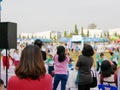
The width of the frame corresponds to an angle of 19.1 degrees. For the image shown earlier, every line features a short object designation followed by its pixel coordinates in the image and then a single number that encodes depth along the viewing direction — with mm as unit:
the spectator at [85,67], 7035
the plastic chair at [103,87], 6106
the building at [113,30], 132475
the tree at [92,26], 140575
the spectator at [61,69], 8781
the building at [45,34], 129875
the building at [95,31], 116150
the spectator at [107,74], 6536
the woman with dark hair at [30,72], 3434
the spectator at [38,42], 7600
